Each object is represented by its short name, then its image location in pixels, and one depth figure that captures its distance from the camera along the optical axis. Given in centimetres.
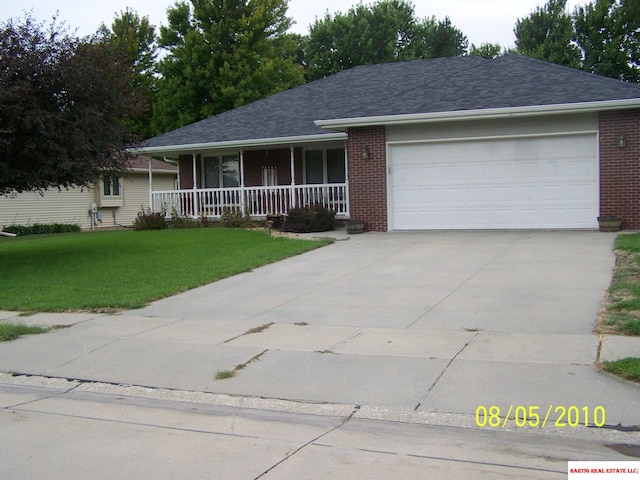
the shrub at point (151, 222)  2231
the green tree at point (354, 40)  4516
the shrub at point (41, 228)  2870
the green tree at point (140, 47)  4072
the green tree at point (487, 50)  5124
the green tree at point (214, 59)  3678
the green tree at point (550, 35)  3946
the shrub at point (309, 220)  1877
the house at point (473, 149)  1582
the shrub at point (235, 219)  2089
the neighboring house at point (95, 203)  2997
